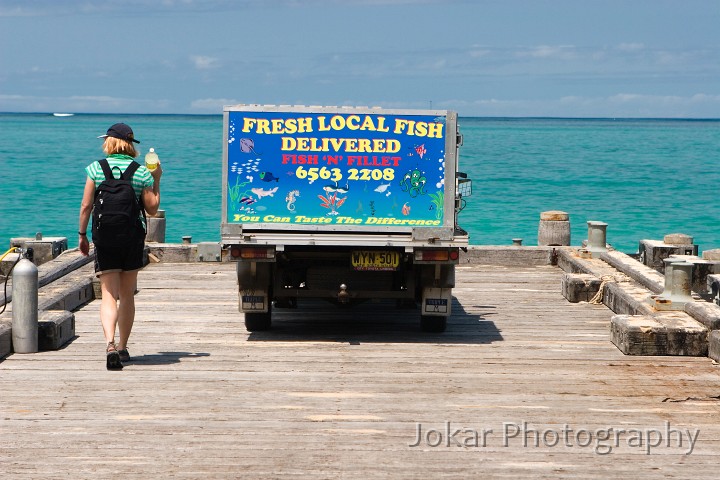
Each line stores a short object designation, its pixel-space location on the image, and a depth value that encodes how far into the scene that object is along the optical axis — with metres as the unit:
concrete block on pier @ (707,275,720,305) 14.23
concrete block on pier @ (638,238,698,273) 19.62
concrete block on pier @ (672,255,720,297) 17.50
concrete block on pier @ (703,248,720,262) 18.72
